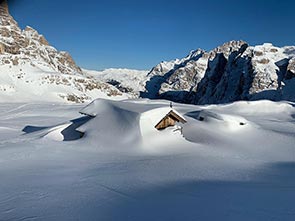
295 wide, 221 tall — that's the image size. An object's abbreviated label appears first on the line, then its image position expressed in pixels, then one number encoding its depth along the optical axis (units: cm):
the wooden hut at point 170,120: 1397
